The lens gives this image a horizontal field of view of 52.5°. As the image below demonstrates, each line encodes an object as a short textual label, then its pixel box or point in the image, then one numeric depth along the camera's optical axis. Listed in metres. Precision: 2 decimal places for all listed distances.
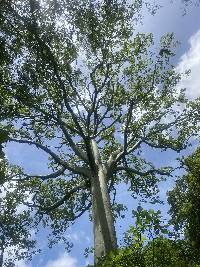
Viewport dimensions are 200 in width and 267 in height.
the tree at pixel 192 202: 8.50
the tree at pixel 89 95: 7.05
